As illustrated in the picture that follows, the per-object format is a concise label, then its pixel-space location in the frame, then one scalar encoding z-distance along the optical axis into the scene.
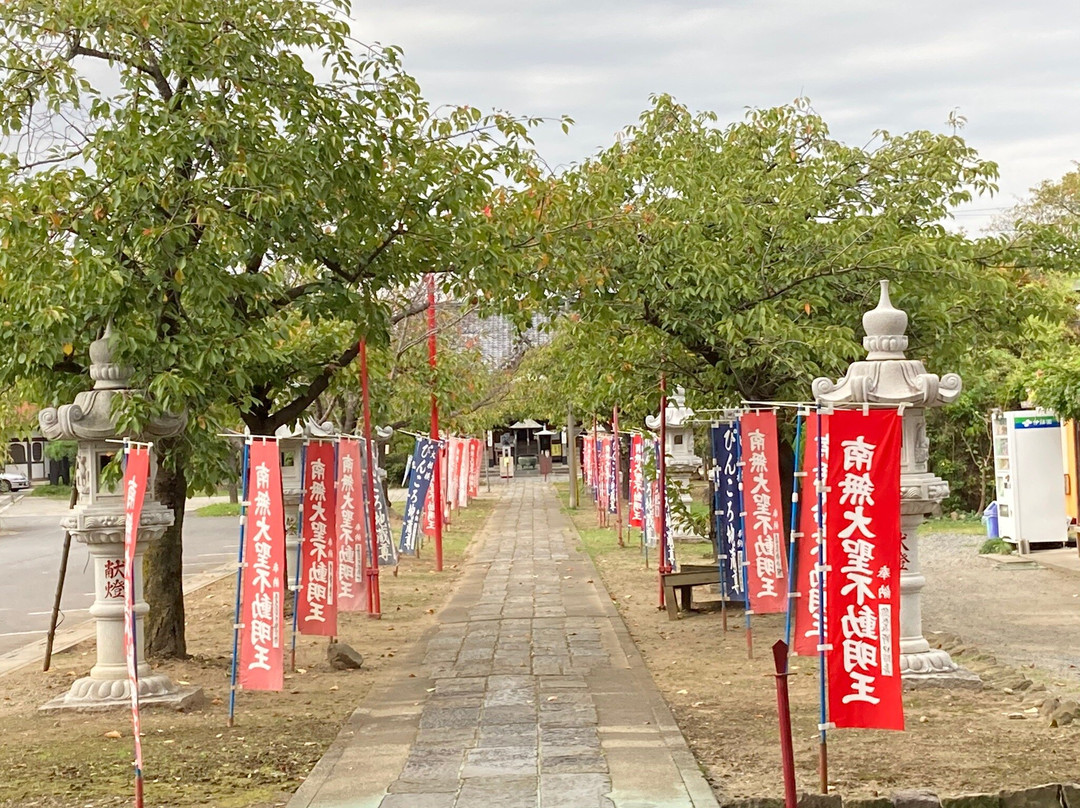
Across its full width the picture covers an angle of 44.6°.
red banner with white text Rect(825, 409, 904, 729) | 7.31
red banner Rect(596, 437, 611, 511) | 30.21
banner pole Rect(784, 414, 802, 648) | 7.82
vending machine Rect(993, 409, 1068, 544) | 20.28
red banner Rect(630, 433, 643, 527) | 22.42
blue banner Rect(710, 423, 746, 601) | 12.28
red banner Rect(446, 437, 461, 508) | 33.50
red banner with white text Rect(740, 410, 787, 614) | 11.70
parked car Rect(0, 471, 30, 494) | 58.22
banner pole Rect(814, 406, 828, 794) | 6.44
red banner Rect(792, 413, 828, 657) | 9.70
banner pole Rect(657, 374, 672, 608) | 13.06
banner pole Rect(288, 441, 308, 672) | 11.24
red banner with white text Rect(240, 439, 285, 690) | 9.01
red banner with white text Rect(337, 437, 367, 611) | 12.84
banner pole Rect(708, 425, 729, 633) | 12.71
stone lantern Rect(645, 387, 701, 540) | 22.08
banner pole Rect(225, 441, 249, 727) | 8.78
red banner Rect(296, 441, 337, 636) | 11.21
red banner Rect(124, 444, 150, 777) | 7.28
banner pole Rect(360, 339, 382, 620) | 14.00
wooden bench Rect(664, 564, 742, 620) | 14.12
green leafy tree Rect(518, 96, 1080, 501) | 10.77
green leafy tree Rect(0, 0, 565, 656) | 9.09
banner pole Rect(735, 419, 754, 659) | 11.55
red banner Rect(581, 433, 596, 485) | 40.69
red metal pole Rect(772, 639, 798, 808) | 5.29
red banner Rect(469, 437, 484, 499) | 40.53
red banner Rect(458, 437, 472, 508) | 35.82
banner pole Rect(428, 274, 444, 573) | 19.02
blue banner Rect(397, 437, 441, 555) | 21.59
